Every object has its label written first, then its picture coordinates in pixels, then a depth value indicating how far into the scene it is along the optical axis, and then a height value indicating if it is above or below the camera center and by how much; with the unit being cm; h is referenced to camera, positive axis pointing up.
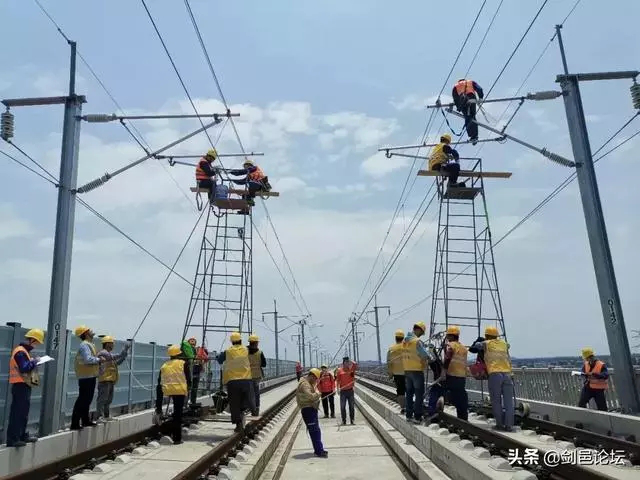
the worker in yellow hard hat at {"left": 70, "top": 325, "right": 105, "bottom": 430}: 937 +9
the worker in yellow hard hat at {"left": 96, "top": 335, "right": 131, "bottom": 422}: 1034 +12
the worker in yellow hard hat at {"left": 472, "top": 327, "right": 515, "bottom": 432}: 952 -26
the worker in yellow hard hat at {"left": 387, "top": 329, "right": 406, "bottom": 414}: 1380 +9
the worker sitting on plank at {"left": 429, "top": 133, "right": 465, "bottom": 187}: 1577 +593
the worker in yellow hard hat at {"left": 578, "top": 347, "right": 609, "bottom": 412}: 1079 -44
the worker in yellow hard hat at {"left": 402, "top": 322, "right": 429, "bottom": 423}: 1069 +3
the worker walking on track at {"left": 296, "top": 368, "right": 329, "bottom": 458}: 1009 -68
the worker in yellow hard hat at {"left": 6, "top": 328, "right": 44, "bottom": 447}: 751 -6
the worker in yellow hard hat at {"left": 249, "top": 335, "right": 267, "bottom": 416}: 1262 +39
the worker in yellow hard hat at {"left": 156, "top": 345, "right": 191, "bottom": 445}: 1016 -13
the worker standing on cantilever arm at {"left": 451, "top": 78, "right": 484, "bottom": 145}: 1360 +673
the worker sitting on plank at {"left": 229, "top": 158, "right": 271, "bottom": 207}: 1592 +574
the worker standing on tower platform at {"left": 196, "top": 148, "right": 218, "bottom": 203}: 1523 +573
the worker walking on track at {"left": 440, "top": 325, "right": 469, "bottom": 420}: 1042 -11
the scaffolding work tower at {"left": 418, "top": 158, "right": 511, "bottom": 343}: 1592 +512
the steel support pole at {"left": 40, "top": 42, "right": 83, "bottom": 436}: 929 +215
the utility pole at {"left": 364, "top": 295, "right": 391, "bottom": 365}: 6269 +543
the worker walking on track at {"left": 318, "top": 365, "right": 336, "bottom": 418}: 1808 -49
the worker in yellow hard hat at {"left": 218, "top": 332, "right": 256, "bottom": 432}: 1042 -5
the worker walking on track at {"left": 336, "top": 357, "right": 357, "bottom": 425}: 1614 -29
